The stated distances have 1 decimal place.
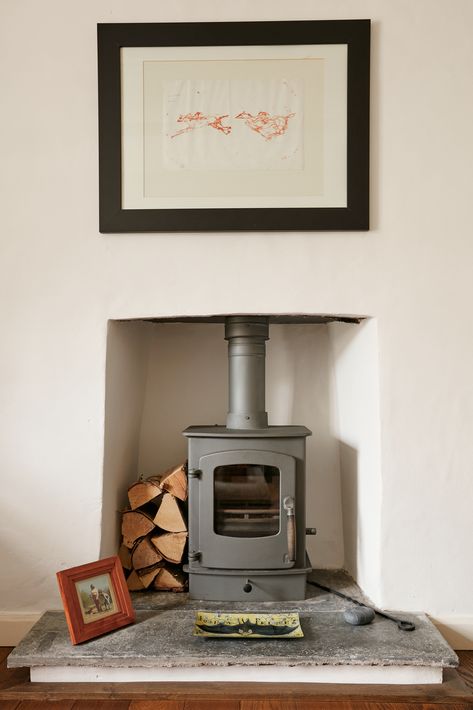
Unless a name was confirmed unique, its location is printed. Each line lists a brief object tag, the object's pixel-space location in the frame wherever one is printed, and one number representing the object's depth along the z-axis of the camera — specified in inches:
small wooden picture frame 77.6
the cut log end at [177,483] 93.4
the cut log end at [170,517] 91.9
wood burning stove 87.2
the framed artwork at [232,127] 85.4
